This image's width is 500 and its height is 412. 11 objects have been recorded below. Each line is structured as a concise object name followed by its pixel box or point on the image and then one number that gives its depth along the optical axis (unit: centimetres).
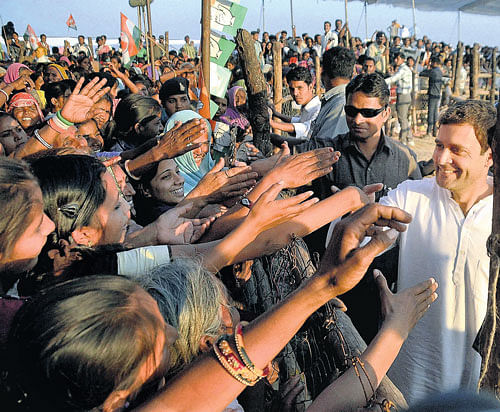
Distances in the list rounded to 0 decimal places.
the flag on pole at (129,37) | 1010
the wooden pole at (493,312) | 127
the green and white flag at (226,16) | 491
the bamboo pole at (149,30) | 849
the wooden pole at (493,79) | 1360
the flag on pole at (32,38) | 1825
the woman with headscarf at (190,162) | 393
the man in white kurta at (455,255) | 215
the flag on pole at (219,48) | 508
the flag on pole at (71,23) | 2378
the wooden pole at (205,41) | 475
